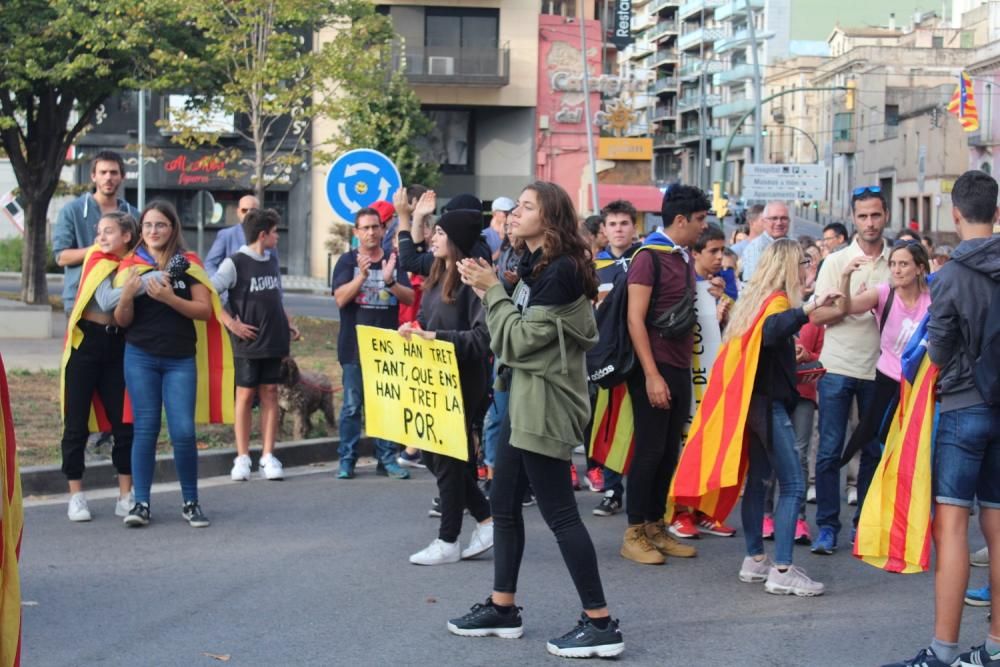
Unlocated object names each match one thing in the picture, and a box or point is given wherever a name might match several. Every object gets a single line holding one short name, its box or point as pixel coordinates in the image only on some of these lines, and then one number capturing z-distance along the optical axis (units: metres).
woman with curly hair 5.62
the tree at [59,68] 21.59
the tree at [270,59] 22.80
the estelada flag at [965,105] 51.09
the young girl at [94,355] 8.04
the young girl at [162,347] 7.93
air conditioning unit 46.62
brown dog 11.09
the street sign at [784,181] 28.09
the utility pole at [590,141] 41.72
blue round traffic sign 11.34
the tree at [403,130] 39.91
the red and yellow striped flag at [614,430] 8.07
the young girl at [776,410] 6.88
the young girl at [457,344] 6.87
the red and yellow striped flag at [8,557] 3.99
